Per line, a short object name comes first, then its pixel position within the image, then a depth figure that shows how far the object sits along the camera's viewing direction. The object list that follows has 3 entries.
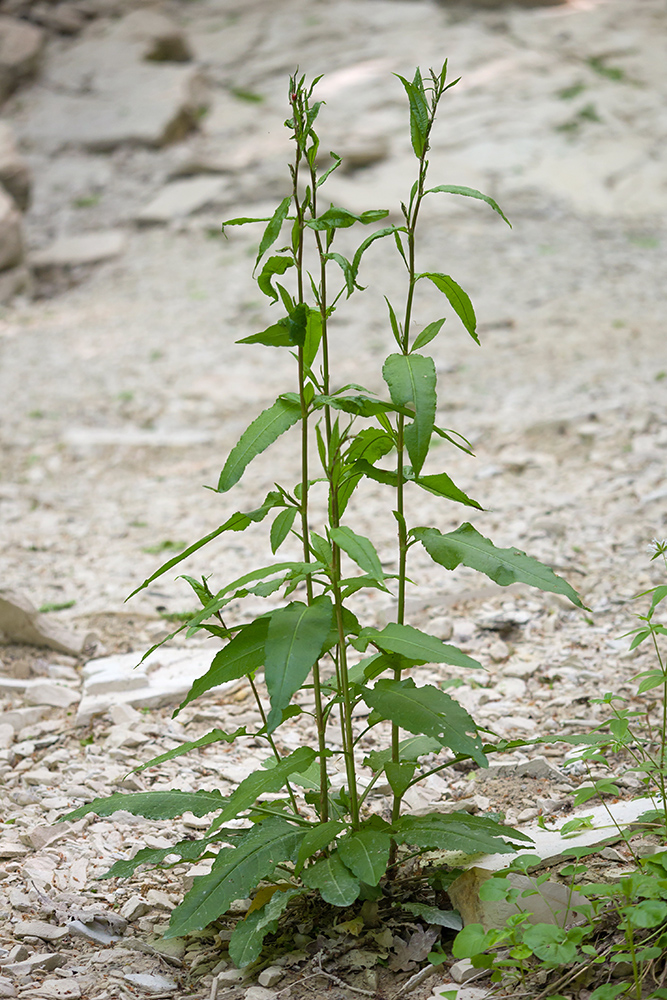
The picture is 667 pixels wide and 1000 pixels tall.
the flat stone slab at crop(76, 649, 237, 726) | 5.06
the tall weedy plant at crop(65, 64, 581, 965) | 2.81
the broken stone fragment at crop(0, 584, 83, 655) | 5.68
